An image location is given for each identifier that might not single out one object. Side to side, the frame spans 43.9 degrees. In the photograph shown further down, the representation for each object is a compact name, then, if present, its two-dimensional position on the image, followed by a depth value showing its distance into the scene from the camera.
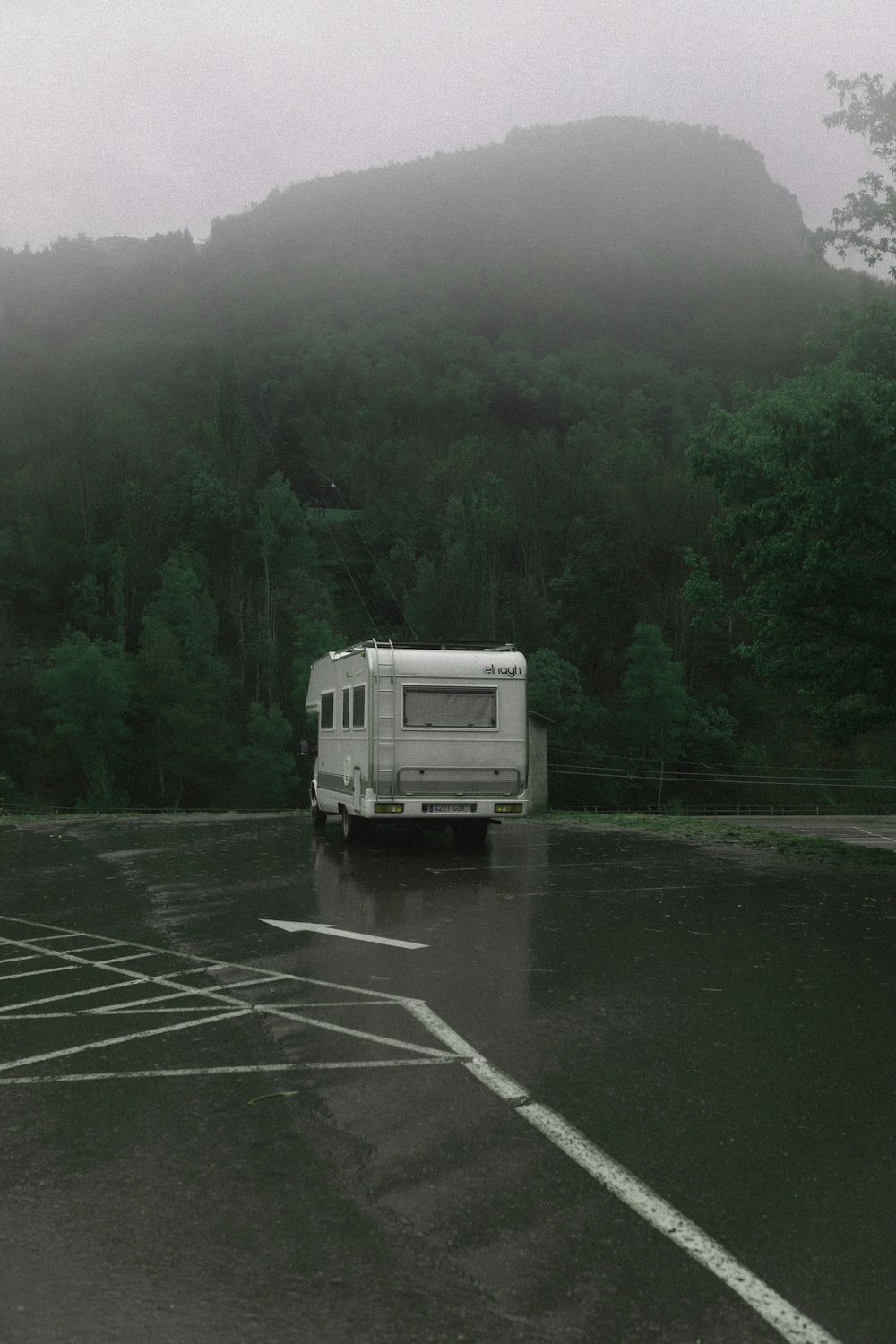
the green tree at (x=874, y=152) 17.95
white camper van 15.12
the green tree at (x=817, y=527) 14.62
